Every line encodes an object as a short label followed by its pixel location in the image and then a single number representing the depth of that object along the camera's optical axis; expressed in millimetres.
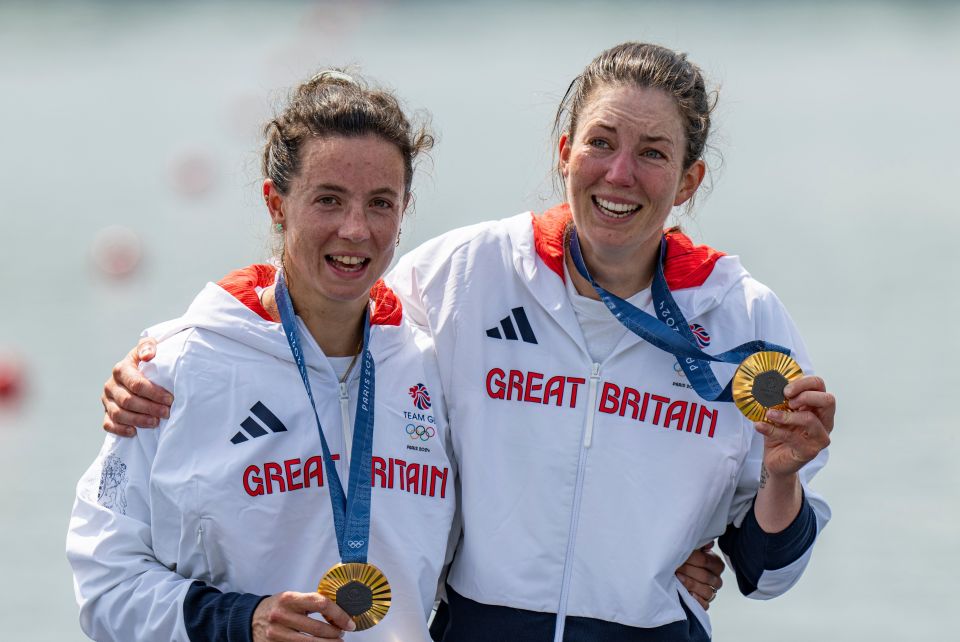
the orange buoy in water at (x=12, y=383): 24516
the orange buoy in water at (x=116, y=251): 32750
